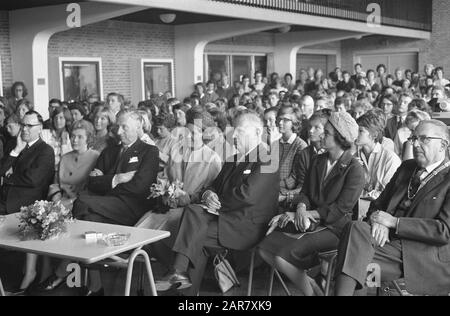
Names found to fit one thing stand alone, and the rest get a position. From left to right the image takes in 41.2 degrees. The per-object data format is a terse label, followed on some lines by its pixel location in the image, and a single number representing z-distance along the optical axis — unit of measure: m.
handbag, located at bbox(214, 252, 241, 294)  4.94
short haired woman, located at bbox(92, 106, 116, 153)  7.01
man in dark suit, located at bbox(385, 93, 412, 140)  7.61
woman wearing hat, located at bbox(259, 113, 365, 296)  4.18
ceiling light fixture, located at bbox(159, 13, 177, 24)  12.81
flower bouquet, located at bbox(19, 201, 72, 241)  3.91
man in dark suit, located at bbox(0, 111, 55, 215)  5.96
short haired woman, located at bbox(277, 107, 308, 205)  5.66
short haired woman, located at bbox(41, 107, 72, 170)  7.21
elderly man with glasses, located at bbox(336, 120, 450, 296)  3.65
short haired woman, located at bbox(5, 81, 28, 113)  10.63
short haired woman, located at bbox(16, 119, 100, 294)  5.95
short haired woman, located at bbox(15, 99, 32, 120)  8.37
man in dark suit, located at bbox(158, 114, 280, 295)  4.57
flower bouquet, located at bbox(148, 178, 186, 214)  5.05
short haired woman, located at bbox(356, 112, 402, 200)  5.22
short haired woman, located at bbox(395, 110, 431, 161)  5.73
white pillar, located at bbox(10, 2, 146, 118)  10.49
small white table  3.60
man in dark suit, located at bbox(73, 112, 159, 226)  5.34
